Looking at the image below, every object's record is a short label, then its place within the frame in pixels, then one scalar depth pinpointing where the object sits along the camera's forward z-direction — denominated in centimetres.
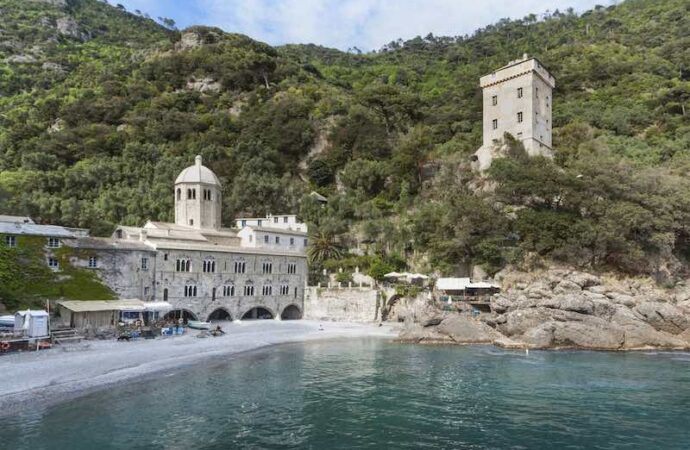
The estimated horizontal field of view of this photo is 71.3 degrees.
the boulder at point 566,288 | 3892
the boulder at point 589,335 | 3438
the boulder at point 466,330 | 3666
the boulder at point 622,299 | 3769
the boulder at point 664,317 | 3647
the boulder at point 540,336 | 3447
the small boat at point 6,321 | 2692
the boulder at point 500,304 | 3944
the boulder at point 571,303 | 3650
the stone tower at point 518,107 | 5553
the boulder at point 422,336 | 3684
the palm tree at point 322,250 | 5028
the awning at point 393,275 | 4508
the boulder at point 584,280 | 3972
